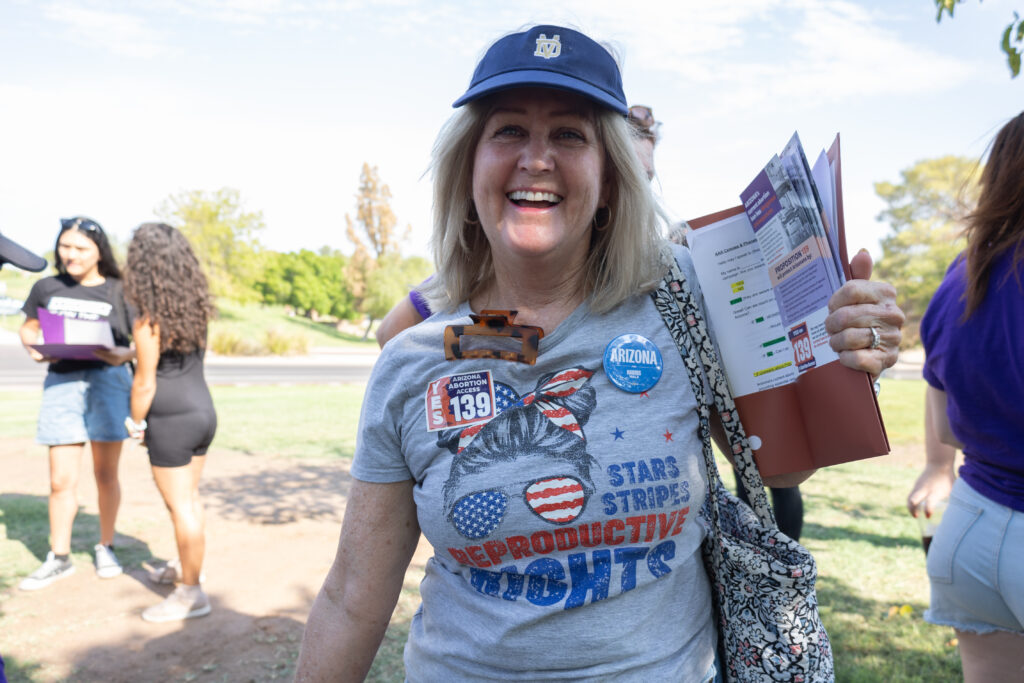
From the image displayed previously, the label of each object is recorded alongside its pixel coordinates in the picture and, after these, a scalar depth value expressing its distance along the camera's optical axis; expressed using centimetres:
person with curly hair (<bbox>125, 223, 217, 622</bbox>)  438
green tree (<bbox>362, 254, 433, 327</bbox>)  4984
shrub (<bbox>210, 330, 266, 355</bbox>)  3014
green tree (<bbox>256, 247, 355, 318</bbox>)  7350
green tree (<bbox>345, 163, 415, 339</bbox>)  5541
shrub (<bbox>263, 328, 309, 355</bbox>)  3198
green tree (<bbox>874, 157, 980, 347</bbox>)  3819
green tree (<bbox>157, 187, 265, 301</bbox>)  3909
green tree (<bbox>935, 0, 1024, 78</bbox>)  248
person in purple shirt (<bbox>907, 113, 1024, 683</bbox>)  188
